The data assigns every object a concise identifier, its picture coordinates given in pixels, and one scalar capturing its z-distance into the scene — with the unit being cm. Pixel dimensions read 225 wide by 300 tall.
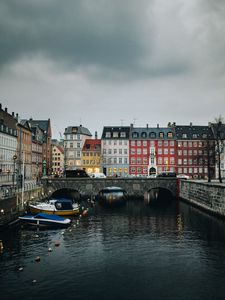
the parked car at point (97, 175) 10031
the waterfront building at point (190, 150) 12756
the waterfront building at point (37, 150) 11488
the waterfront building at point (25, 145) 9794
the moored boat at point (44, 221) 4744
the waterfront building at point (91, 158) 13066
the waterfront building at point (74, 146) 13250
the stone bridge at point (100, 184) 8694
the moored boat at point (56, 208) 5671
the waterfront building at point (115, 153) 12862
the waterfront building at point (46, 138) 13138
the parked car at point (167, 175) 9550
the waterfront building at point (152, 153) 12744
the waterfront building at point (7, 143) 8181
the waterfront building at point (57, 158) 18500
